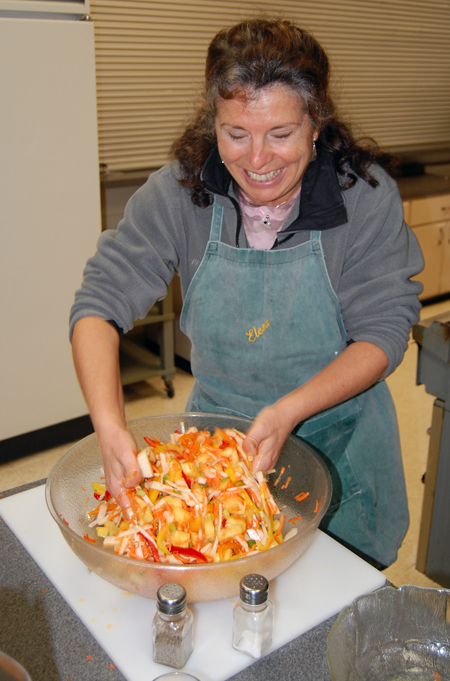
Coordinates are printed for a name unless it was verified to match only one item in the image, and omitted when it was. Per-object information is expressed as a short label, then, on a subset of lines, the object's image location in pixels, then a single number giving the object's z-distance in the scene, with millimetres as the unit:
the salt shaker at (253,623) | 777
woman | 1221
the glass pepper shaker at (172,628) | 752
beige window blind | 3100
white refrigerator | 2273
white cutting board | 823
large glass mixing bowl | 830
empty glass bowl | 792
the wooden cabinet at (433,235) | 4398
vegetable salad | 920
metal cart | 3238
